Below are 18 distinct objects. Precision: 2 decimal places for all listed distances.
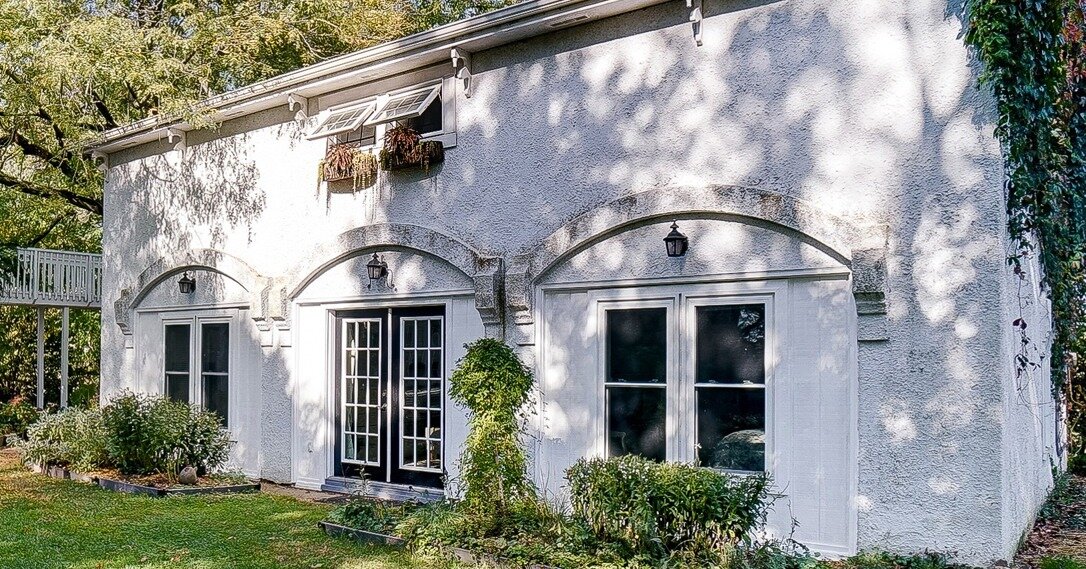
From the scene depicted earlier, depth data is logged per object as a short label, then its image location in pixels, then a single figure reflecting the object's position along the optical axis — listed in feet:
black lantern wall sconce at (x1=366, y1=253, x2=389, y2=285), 32.96
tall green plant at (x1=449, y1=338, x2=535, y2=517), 23.90
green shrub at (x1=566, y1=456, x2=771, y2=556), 20.54
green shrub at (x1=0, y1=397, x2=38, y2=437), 52.53
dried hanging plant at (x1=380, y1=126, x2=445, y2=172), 31.81
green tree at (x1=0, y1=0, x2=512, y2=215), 39.19
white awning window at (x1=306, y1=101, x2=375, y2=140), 33.68
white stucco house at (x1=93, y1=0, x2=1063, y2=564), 22.07
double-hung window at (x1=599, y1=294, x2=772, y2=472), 24.75
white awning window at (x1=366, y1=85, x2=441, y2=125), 32.12
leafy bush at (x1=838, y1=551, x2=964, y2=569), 21.26
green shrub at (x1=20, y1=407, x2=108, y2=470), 38.04
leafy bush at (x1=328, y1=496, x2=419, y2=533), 25.25
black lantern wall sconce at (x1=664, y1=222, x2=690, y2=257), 25.62
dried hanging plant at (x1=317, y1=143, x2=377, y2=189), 33.45
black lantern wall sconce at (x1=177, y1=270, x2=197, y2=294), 39.91
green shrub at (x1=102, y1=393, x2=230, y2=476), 34.63
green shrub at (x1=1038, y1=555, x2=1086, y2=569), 21.79
